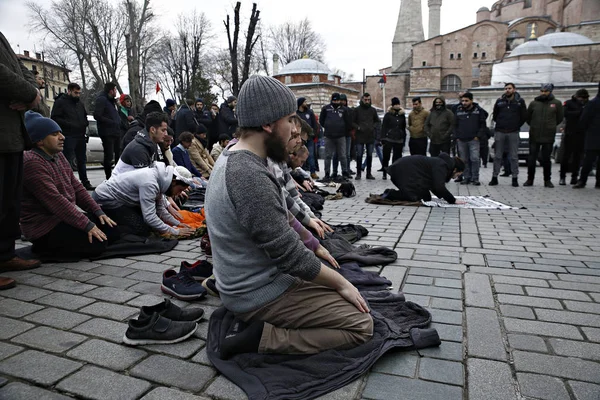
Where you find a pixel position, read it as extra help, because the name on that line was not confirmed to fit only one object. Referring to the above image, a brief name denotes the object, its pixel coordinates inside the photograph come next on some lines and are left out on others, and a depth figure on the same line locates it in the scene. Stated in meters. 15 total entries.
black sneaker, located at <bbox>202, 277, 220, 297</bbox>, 3.35
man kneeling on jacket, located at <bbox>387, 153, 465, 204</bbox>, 7.57
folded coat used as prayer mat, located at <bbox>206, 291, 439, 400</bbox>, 2.08
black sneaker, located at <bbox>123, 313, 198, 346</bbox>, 2.55
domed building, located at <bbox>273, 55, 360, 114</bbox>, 37.38
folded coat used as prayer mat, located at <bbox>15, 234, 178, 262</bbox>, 4.24
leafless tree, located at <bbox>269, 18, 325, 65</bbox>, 53.88
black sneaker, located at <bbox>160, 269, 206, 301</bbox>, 3.29
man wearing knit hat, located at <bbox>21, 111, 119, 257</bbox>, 4.07
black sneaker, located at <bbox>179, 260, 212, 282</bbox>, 3.63
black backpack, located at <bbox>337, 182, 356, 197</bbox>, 8.94
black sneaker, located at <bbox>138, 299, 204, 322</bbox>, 2.73
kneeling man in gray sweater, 2.11
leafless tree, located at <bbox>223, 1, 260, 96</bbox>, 20.81
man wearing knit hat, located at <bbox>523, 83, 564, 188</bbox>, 9.97
